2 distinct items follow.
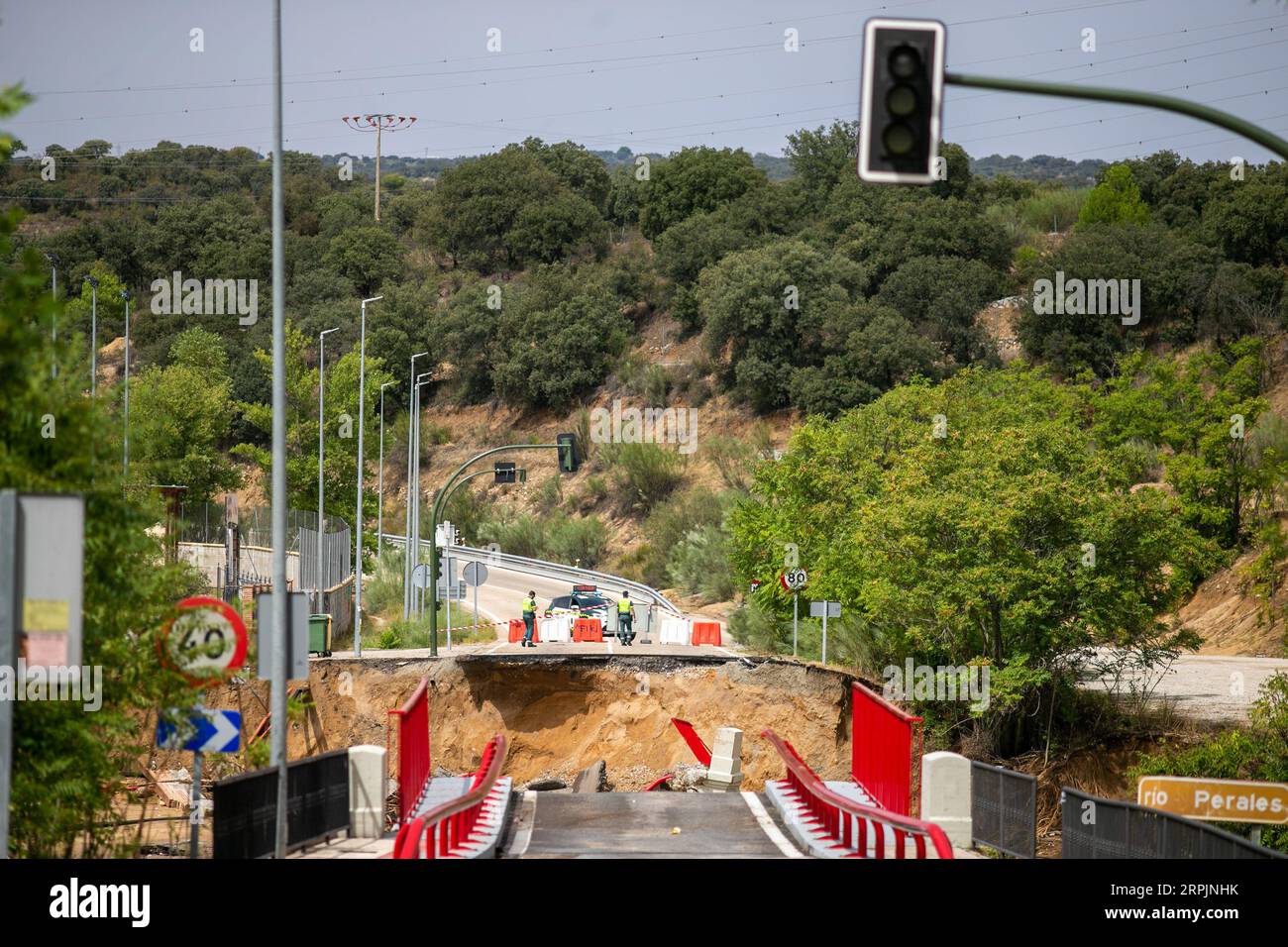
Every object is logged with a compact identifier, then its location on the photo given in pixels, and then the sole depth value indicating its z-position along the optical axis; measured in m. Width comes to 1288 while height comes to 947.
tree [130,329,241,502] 58.22
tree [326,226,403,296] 99.38
